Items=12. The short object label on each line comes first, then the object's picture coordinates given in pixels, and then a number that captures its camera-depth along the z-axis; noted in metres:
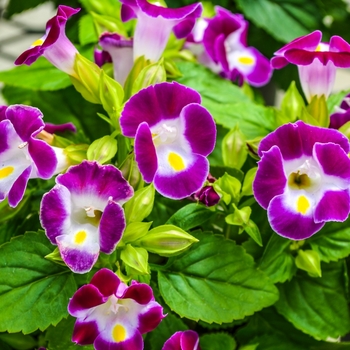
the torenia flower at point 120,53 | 0.36
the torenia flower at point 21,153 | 0.31
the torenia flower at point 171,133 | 0.31
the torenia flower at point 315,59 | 0.33
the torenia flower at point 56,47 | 0.33
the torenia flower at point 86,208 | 0.30
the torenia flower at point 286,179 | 0.31
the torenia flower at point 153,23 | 0.34
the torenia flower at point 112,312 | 0.30
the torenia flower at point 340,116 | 0.36
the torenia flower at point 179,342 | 0.33
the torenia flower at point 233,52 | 0.40
